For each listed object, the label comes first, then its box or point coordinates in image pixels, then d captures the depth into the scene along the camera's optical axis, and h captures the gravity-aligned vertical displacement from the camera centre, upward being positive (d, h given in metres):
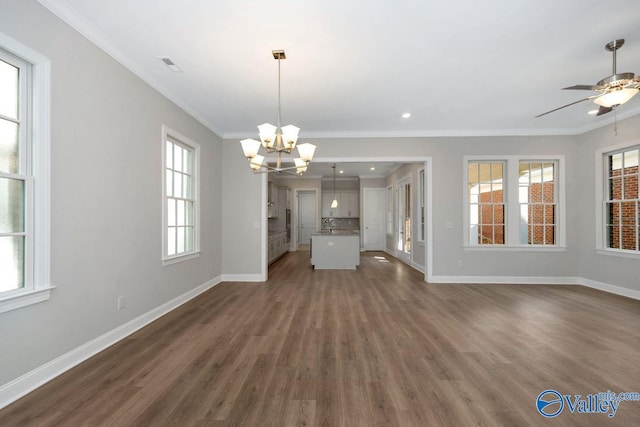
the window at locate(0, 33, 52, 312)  1.94 +0.28
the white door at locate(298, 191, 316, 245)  11.30 +0.16
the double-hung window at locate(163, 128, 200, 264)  3.82 +0.26
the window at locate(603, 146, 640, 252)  4.46 +0.25
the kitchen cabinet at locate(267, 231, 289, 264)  7.65 -0.87
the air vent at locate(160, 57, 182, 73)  3.04 +1.65
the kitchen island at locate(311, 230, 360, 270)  7.02 -0.86
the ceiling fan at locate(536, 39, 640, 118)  2.52 +1.17
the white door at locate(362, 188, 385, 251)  10.73 -0.18
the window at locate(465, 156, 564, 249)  5.46 +0.28
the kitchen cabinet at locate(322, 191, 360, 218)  11.47 +0.37
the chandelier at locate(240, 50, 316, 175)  2.76 +0.73
